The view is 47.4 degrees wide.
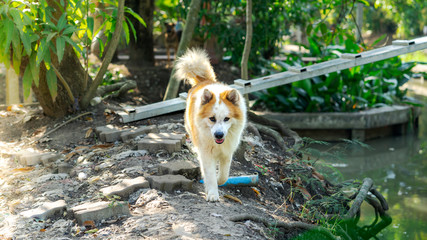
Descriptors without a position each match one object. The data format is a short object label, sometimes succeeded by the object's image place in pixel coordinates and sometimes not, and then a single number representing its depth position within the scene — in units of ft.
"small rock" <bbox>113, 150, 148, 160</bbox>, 15.80
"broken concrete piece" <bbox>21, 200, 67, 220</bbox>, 11.95
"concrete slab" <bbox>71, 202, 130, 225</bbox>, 11.49
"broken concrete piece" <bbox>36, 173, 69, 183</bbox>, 14.73
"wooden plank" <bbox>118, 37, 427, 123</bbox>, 19.79
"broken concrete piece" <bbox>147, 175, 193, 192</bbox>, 13.03
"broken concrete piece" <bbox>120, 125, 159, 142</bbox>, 17.39
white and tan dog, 12.49
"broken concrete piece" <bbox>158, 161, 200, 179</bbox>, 13.83
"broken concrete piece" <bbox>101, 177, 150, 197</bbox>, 12.69
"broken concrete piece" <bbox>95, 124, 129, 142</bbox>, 17.74
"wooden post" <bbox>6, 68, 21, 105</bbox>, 25.59
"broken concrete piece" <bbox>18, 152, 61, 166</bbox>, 16.39
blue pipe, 14.19
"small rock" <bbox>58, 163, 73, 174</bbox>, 15.48
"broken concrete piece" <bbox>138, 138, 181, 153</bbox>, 15.88
